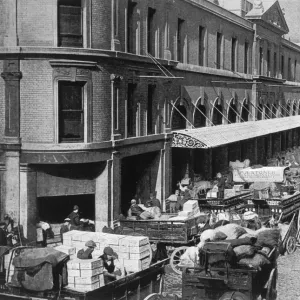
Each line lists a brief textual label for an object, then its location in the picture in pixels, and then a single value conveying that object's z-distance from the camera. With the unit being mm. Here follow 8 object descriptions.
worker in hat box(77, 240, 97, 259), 12430
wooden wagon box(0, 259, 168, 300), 11375
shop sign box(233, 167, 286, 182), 24828
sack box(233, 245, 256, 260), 12777
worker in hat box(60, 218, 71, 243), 17789
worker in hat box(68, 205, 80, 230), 18500
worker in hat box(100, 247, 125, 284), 12367
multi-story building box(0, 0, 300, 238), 19344
